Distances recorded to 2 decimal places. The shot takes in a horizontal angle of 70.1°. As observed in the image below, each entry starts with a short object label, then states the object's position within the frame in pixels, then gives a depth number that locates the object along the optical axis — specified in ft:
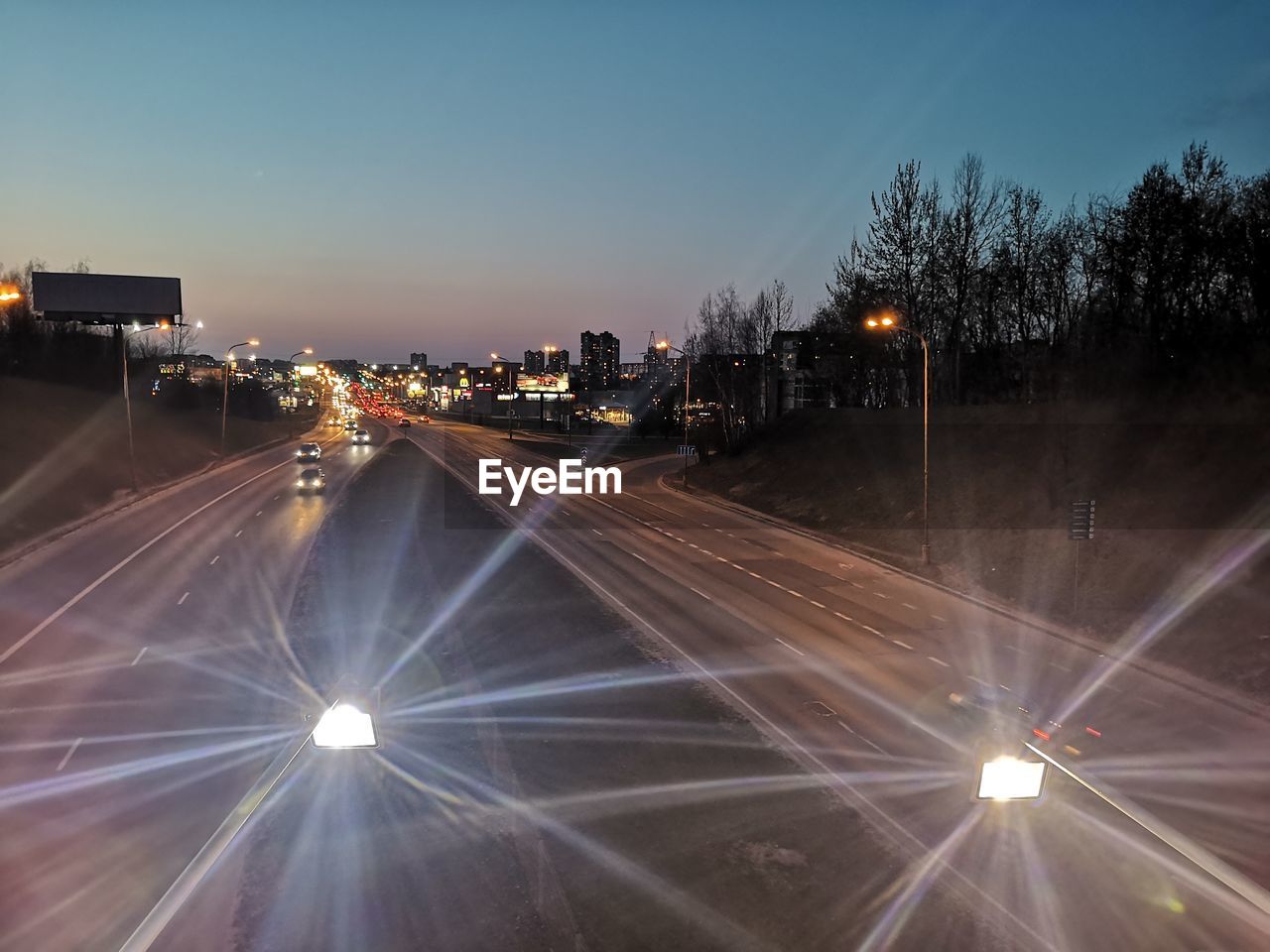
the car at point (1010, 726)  31.56
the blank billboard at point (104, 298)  248.93
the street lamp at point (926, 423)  94.17
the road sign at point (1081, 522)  74.74
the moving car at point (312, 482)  162.26
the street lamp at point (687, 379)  170.60
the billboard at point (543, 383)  529.86
